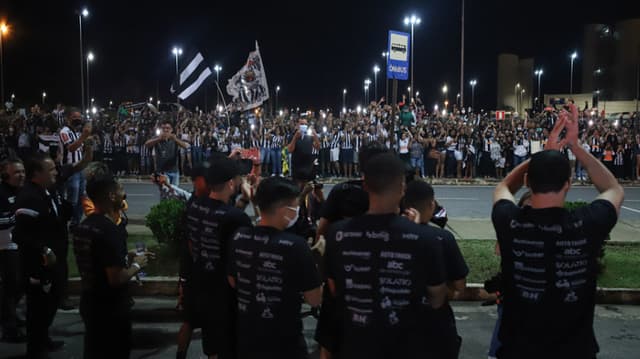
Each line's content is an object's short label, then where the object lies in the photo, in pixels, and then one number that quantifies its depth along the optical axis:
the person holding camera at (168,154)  10.63
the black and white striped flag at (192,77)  15.49
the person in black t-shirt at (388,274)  2.86
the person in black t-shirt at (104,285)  4.07
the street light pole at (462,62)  27.52
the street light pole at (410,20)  25.70
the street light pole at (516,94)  82.71
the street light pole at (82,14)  28.66
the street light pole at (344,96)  95.76
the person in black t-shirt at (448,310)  2.99
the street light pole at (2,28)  34.98
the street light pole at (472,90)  92.56
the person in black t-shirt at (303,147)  10.52
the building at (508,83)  83.12
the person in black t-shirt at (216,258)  4.22
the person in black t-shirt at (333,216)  3.88
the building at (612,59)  64.50
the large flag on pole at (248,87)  17.80
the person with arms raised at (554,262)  3.03
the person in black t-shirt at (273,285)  3.27
